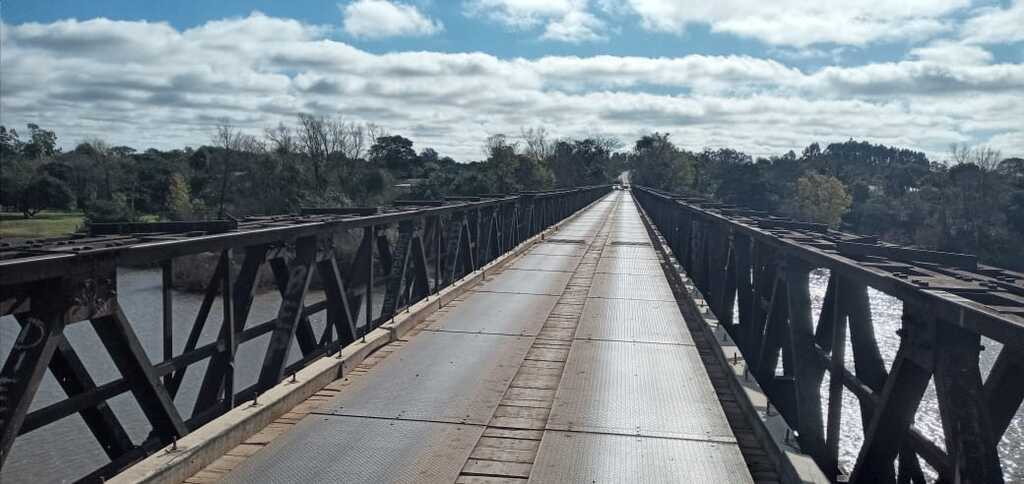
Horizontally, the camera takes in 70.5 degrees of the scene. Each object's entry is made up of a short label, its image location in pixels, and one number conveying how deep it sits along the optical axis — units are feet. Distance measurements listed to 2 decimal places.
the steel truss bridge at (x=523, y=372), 11.62
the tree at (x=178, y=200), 204.95
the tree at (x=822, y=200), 353.51
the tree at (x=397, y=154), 387.65
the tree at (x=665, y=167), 401.70
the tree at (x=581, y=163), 418.51
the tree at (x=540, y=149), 414.41
